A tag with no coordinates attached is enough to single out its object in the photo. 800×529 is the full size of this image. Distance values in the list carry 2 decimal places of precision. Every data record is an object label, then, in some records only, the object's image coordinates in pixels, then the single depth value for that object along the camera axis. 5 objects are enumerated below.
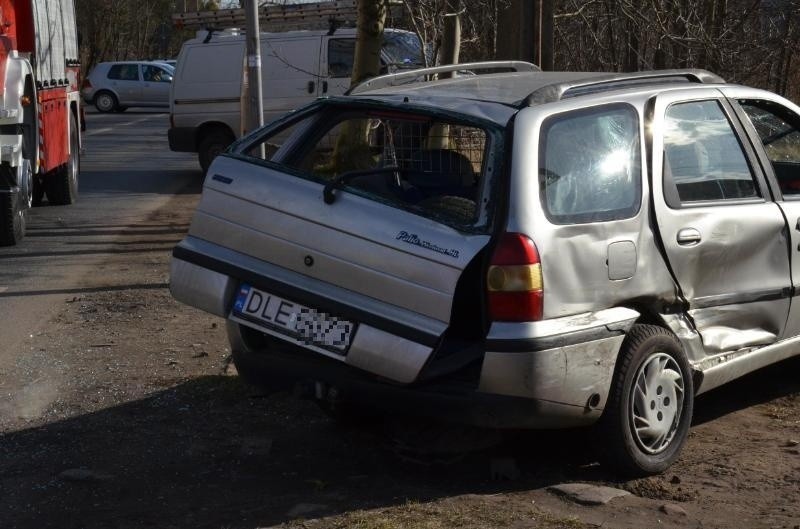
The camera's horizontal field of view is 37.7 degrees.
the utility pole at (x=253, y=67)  9.27
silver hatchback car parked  38.72
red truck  10.93
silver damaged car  4.43
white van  17.09
